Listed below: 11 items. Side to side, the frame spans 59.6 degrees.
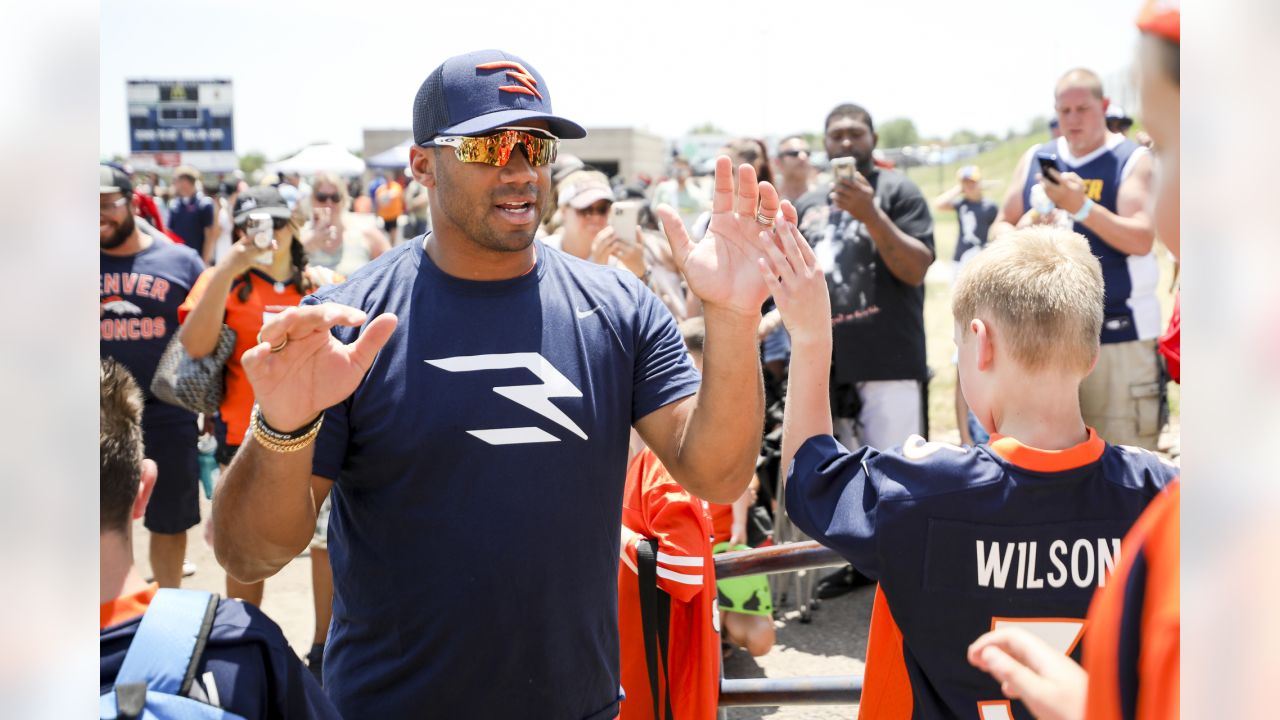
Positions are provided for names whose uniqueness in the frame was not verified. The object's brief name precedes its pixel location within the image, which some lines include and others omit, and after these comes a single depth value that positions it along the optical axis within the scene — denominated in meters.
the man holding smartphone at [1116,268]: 5.20
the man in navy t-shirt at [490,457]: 2.25
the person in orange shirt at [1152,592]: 0.91
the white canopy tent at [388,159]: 24.78
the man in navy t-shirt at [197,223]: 13.50
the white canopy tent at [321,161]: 11.93
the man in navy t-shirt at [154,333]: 5.39
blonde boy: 1.91
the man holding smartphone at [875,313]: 5.66
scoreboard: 29.77
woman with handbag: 4.87
